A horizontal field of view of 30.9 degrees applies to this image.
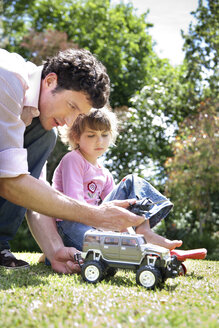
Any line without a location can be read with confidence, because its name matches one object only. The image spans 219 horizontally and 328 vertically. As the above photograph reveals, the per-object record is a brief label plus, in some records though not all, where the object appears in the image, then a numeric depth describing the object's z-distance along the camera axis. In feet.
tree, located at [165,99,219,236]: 28.60
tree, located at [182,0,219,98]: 36.42
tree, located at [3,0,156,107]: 45.71
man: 8.38
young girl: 10.67
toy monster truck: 7.89
